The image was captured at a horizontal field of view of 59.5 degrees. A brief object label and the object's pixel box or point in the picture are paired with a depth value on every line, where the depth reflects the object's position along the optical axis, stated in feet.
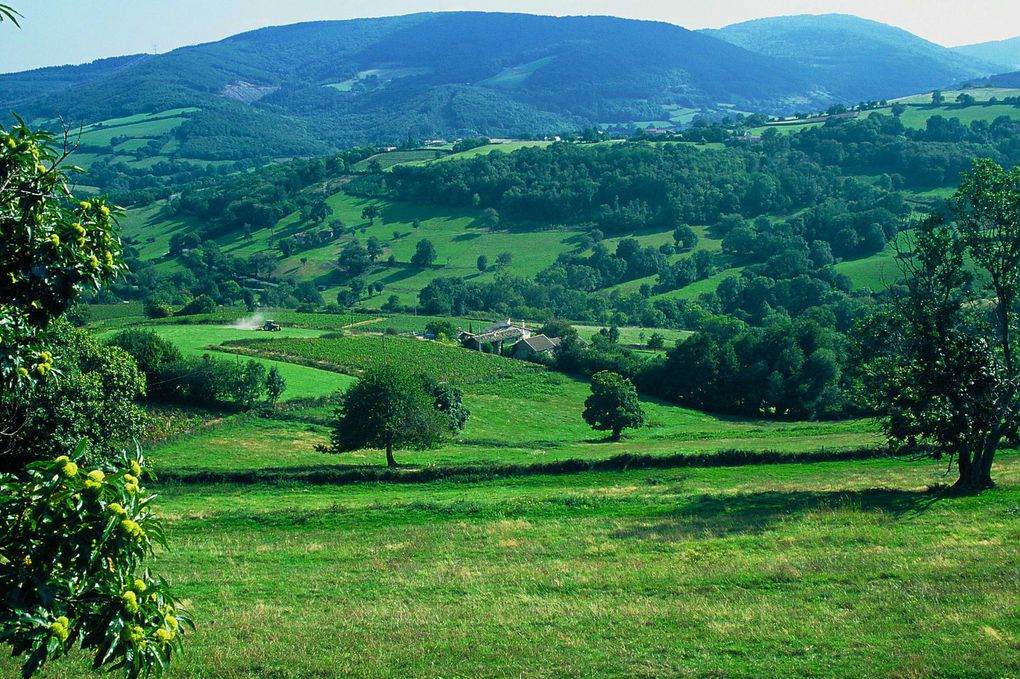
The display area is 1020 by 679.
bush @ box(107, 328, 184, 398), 192.34
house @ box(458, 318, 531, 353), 299.38
